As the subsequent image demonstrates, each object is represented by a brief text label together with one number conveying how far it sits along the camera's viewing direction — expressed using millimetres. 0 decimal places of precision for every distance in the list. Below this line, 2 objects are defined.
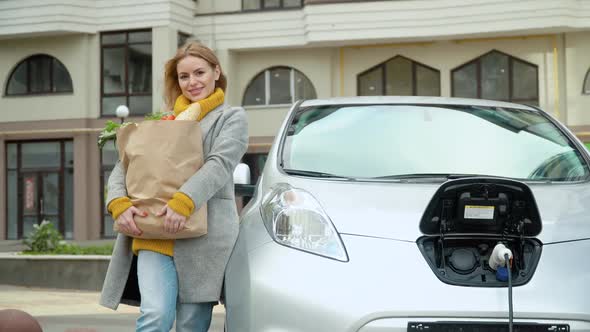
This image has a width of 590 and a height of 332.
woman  3965
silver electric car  3344
